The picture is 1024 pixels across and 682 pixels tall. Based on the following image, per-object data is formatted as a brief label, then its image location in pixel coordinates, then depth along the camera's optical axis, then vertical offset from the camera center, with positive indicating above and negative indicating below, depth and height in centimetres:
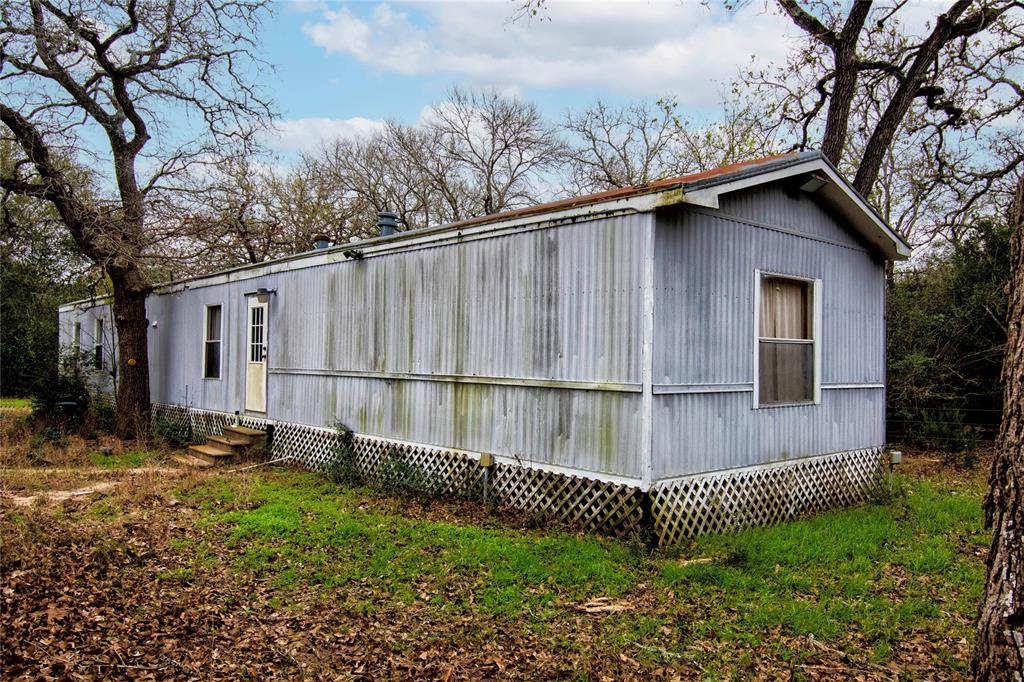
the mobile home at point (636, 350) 687 +11
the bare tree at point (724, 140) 2091 +688
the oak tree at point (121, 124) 1225 +445
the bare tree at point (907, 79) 1438 +626
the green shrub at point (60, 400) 1427 -89
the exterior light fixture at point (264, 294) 1256 +114
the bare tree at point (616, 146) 2597 +819
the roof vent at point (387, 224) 1184 +227
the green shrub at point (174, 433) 1361 -147
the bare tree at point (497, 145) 2938 +905
